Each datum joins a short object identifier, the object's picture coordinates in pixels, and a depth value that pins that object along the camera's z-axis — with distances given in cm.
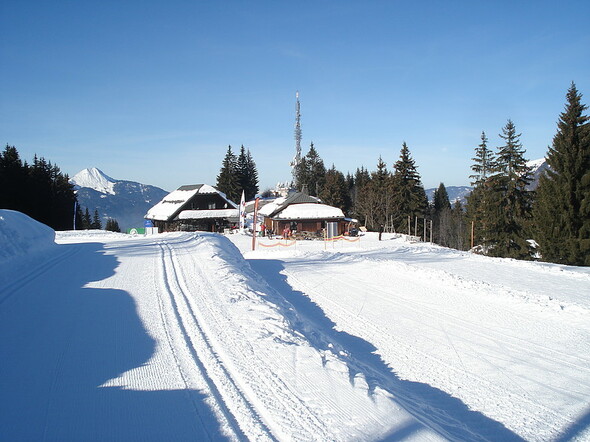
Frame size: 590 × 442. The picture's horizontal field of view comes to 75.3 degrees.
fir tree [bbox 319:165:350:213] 6619
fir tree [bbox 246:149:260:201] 8250
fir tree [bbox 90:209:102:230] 8322
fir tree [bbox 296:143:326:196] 8219
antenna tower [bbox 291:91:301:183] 8238
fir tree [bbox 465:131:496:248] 4041
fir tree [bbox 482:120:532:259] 3253
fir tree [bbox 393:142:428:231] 4962
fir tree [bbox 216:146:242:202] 7500
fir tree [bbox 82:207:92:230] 7504
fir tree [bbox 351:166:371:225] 5653
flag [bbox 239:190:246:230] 3201
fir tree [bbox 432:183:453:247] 6494
